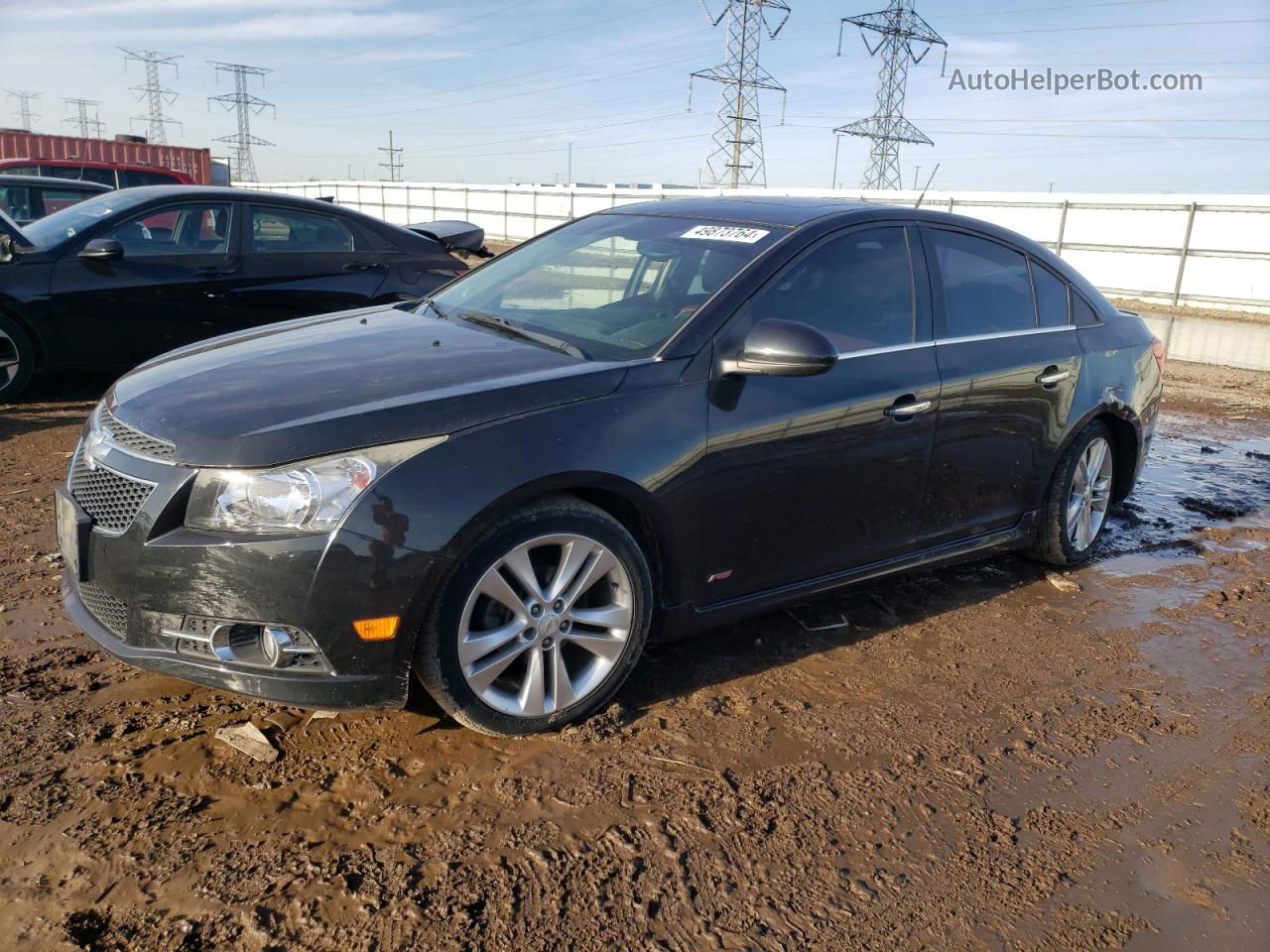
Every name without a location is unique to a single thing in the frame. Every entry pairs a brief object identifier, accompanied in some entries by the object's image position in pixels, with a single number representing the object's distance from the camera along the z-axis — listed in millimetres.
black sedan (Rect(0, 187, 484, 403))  6785
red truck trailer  31812
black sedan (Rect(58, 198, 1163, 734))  2680
